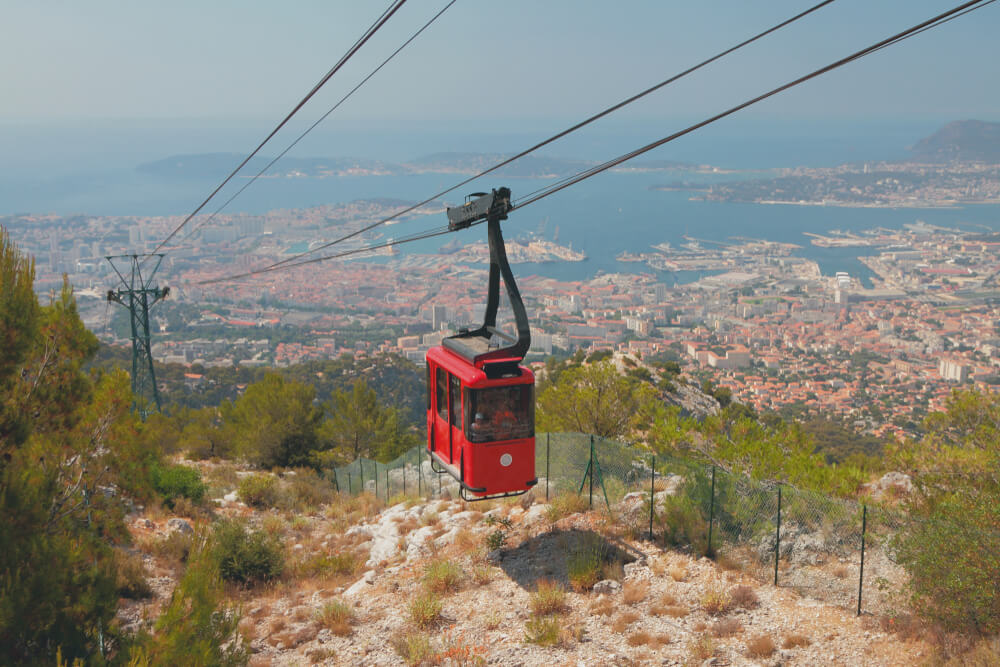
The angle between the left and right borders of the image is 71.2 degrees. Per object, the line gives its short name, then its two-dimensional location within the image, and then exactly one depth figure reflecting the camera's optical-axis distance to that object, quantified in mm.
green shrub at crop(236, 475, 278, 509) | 15720
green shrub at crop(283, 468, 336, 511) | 15836
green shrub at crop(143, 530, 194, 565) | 11008
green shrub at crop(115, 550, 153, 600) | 9402
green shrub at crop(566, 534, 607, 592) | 8797
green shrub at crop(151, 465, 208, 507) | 14062
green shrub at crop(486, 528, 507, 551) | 10289
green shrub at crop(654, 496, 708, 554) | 9250
